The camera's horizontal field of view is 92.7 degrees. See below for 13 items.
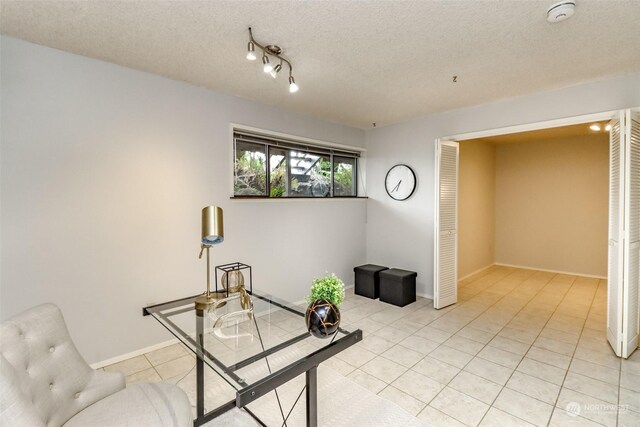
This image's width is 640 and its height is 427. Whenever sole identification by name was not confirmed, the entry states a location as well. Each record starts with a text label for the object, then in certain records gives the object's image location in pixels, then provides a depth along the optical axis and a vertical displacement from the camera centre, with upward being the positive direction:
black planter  1.60 -0.58
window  3.51 +0.55
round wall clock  4.38 +0.40
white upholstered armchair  1.24 -0.81
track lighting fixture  2.09 +1.18
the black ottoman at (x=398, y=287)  3.97 -1.03
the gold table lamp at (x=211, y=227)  1.98 -0.12
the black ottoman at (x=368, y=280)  4.29 -1.02
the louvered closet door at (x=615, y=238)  2.60 -0.26
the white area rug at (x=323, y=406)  1.93 -1.34
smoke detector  1.75 +1.17
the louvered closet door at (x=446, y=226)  3.82 -0.21
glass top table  1.34 -0.72
